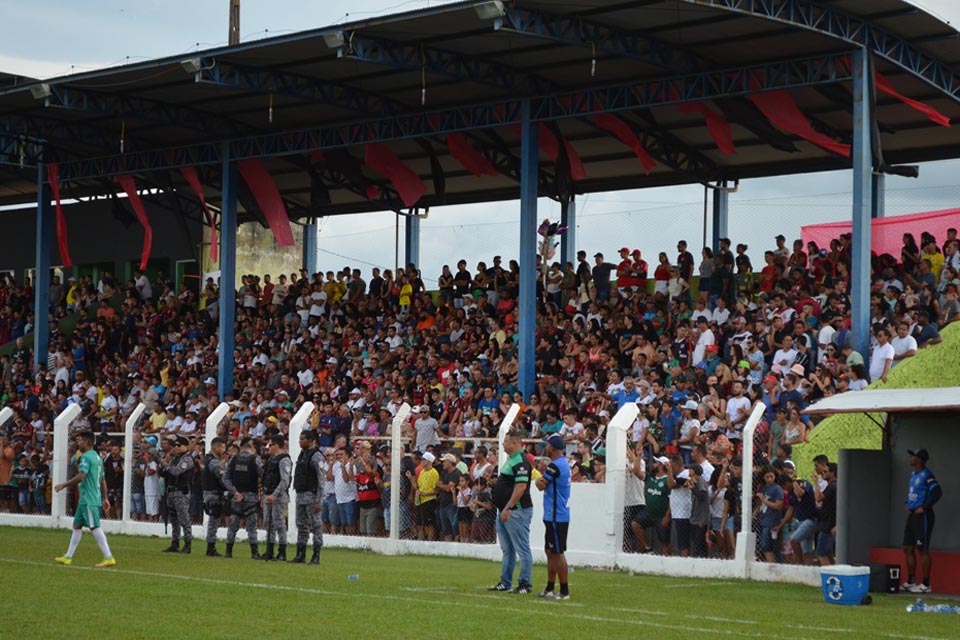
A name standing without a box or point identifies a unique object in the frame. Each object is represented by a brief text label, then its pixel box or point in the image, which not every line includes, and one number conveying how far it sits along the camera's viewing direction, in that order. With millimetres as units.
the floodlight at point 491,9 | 24012
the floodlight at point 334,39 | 26266
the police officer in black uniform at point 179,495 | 21750
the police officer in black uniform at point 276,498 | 20703
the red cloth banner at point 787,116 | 26625
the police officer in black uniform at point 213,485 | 21500
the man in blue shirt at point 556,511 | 15609
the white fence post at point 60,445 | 28500
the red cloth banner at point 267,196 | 35312
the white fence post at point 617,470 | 20453
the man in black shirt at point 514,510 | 16094
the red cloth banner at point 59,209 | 37938
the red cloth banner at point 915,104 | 25578
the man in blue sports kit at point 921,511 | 16969
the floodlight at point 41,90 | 31875
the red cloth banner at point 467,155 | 32344
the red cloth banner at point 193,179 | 35844
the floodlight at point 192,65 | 28641
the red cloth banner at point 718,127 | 27966
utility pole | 44562
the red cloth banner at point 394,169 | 33594
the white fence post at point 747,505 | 18891
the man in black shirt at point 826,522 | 18312
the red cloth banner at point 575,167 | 29828
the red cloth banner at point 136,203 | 36906
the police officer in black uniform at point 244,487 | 21125
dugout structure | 17438
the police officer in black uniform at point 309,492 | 20062
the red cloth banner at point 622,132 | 29828
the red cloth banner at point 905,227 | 27781
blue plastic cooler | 15625
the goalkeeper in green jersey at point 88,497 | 18641
